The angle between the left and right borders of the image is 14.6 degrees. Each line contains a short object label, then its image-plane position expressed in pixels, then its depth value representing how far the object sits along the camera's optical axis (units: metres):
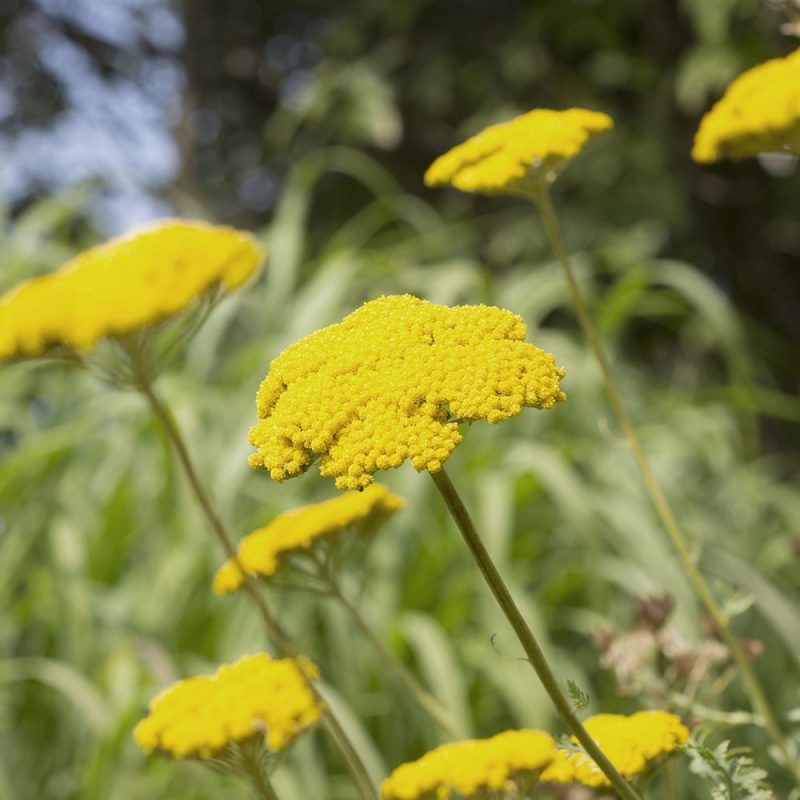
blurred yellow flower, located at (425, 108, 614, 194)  1.09
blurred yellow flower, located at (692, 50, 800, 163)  1.04
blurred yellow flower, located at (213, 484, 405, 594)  1.06
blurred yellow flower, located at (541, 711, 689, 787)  0.97
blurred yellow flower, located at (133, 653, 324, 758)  0.99
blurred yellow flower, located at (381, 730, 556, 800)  0.96
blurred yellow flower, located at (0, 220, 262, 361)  0.94
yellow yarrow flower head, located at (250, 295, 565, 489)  0.92
